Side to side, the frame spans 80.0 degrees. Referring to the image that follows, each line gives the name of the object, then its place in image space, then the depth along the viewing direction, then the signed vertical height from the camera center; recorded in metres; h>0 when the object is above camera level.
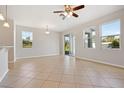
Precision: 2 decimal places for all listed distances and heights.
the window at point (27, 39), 6.08 +0.58
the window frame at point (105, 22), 3.68 +1.27
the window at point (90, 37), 4.87 +0.58
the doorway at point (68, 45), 7.81 +0.08
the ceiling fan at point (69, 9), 2.58 +1.34
